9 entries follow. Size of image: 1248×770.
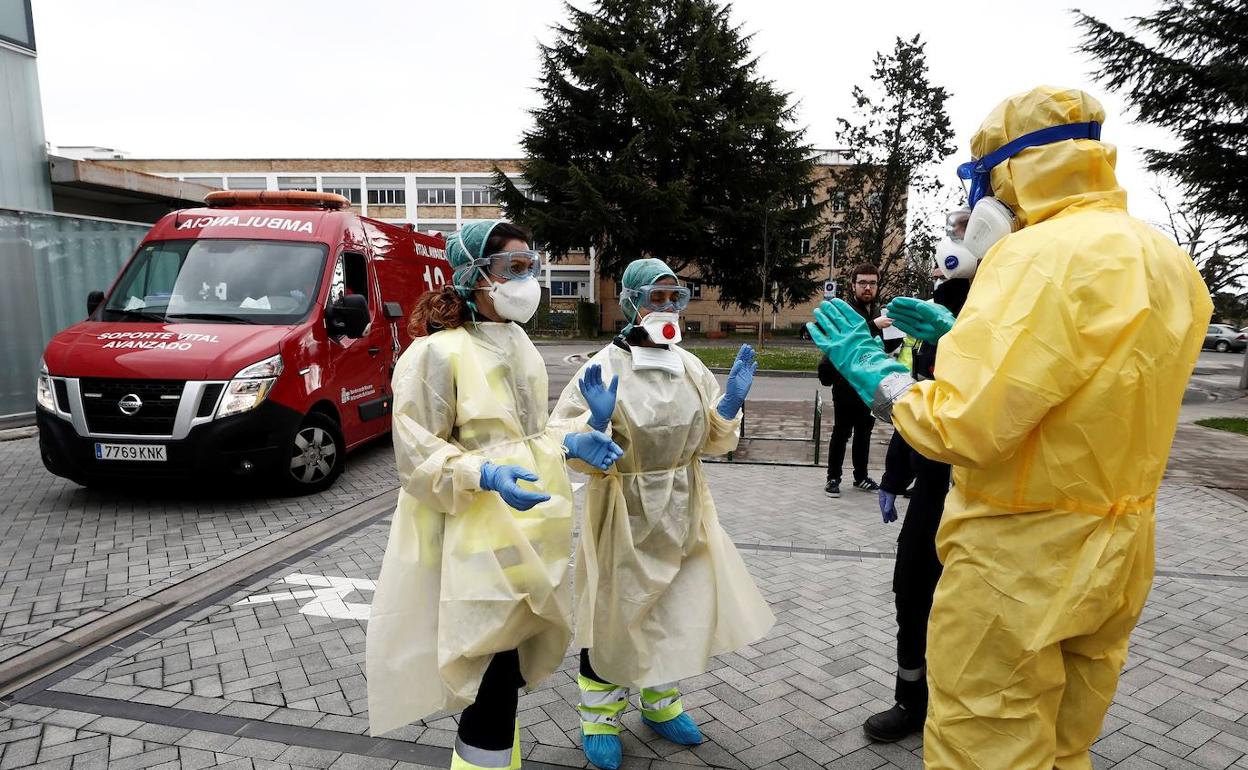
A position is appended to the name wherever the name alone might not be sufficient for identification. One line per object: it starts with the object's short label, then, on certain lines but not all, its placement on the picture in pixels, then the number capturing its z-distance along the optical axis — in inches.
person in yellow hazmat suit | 62.4
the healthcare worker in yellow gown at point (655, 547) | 109.8
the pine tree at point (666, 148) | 1117.1
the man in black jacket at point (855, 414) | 250.8
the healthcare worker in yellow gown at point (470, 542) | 84.7
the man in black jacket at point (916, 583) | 116.6
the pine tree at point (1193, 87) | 559.2
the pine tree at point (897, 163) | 977.5
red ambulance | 228.7
